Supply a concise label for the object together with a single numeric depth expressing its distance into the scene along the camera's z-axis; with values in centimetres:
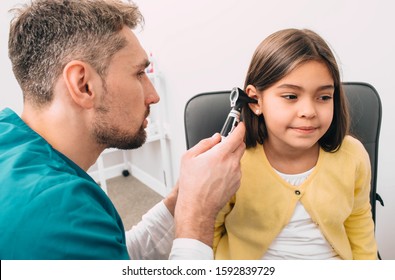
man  65
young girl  77
